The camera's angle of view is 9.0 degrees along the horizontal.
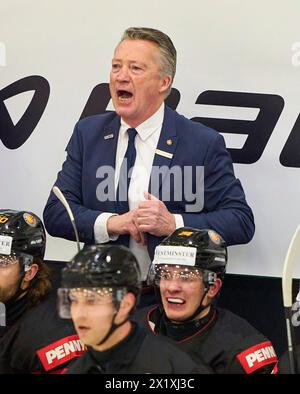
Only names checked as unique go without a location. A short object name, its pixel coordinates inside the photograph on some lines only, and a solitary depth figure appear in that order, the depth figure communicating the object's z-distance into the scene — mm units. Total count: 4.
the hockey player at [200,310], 6140
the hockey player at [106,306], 5086
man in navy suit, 6922
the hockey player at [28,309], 6184
